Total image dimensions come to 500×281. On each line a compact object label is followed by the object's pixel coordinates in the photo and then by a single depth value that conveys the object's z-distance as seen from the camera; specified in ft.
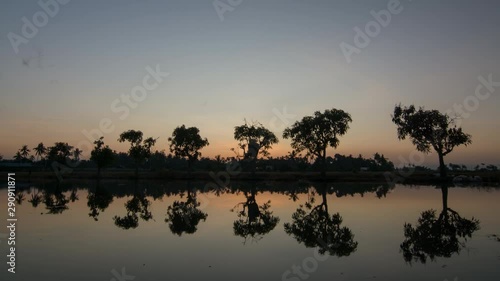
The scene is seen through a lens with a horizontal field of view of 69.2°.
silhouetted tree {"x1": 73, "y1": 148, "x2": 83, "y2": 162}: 612.45
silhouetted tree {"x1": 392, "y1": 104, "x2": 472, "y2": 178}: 176.55
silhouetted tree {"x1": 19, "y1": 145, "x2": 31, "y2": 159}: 514.68
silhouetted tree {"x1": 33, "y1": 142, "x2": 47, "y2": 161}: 487.66
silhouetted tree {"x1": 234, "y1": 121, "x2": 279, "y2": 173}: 255.29
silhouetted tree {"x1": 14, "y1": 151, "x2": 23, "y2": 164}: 514.80
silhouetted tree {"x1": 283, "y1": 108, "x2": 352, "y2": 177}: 221.05
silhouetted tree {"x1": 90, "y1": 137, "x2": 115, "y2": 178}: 266.98
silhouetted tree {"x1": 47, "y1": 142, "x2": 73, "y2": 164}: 317.63
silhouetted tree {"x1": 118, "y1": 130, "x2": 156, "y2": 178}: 276.82
